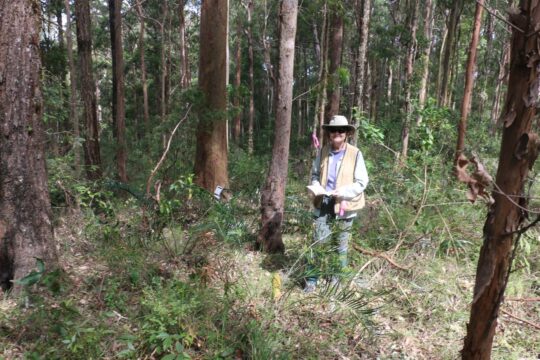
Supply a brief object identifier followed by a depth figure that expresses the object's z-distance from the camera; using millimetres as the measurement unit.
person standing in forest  4004
